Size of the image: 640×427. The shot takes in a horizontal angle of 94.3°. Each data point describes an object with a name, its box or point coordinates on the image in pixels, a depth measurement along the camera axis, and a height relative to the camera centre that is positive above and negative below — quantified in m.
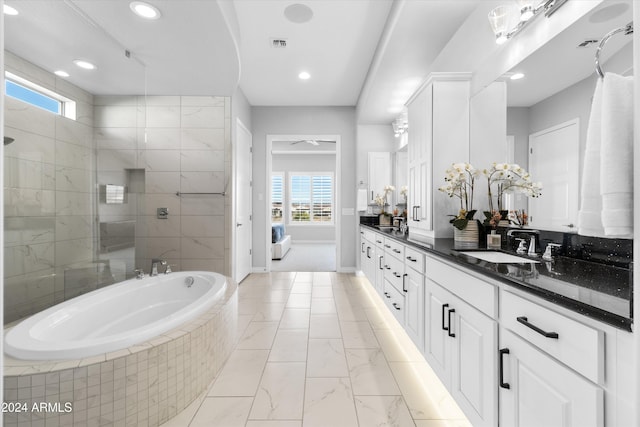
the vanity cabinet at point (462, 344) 1.16 -0.62
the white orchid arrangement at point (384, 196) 4.30 +0.22
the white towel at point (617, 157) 0.70 +0.13
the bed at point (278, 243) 6.12 -0.70
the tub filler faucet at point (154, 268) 2.71 -0.53
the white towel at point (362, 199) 4.61 +0.18
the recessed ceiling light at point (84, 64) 2.32 +1.17
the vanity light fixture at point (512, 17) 1.65 +1.14
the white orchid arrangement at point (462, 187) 2.12 +0.19
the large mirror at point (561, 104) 1.26 +0.57
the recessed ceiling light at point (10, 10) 1.79 +1.21
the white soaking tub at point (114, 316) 1.33 -0.65
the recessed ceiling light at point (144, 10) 1.95 +1.35
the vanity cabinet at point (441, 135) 2.41 +0.62
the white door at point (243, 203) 4.07 +0.10
